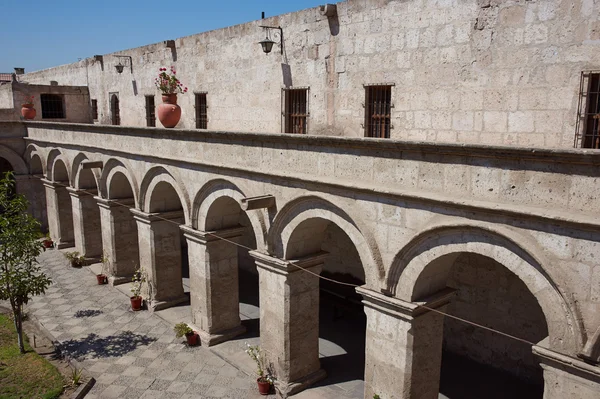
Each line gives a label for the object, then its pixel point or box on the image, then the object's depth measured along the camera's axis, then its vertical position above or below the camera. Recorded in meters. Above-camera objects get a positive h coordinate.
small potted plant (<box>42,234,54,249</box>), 19.41 -5.01
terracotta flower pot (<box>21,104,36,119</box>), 20.84 +0.18
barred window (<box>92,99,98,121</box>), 21.19 +0.29
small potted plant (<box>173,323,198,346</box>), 11.27 -4.97
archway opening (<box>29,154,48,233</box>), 21.20 -3.41
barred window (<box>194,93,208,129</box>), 14.34 +0.13
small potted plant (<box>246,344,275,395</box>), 9.33 -4.98
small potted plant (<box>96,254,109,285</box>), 15.55 -5.02
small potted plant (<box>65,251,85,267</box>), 17.17 -4.99
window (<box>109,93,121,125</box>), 19.30 +0.27
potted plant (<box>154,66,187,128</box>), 12.31 +0.26
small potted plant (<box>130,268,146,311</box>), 13.35 -4.89
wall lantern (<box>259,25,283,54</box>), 10.89 +1.74
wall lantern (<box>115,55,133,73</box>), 17.55 +1.91
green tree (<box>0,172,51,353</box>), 10.77 -3.01
